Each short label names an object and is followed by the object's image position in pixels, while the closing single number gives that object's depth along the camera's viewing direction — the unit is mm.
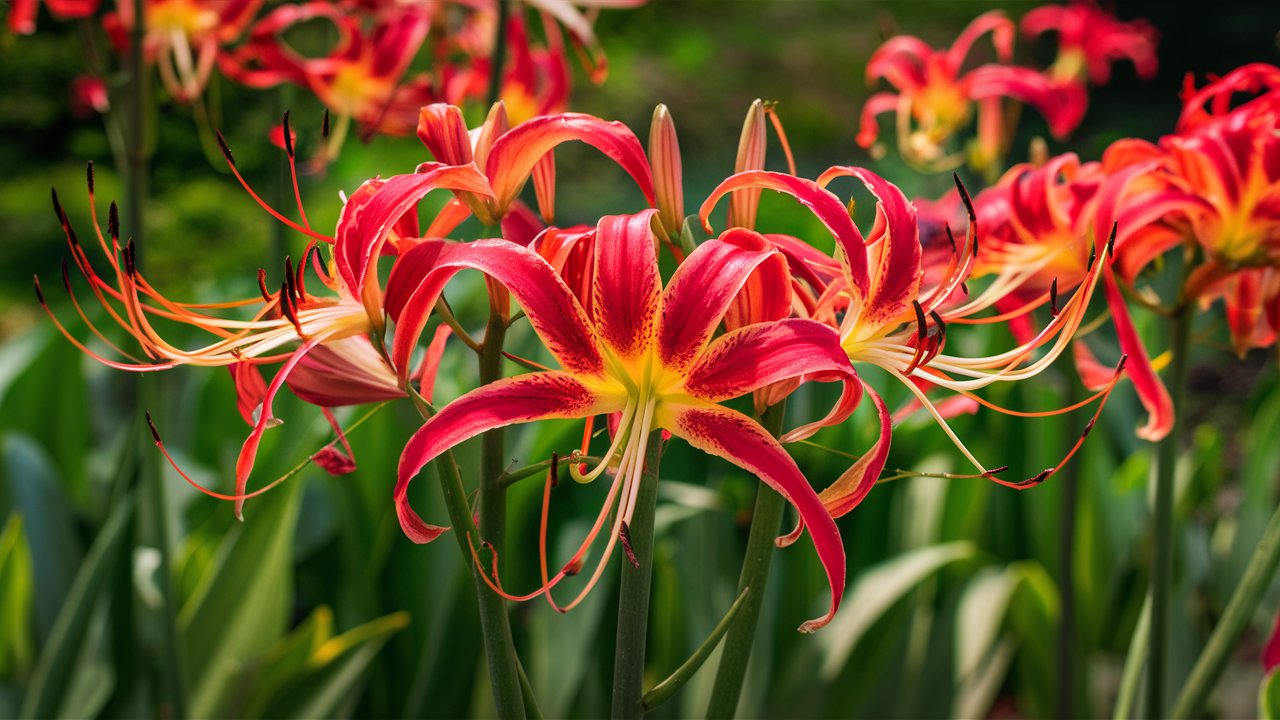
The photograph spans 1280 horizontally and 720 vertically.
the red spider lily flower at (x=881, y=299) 500
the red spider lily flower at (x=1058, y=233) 728
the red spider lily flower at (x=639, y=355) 463
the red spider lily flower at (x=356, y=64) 1514
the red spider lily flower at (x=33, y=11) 1337
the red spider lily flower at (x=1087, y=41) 1962
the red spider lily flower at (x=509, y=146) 515
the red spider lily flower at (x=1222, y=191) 740
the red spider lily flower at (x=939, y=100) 1651
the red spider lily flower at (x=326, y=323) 491
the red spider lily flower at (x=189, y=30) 1512
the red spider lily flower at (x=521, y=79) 1604
